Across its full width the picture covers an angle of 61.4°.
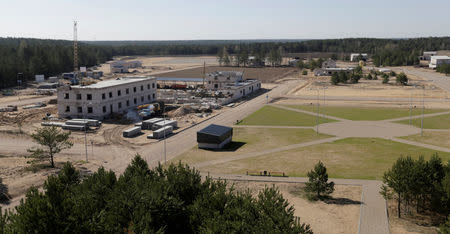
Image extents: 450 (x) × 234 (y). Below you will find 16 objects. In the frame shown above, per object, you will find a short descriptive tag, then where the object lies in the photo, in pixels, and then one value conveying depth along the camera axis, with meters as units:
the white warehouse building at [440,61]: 193.50
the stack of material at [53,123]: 75.69
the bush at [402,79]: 136.50
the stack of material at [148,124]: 73.31
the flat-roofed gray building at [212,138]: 59.45
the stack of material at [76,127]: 72.12
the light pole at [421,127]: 65.83
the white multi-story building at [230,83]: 116.38
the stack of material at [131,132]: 67.31
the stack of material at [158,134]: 65.62
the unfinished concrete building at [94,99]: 82.19
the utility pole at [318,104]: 71.62
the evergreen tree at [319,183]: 39.56
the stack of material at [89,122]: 73.94
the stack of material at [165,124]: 71.38
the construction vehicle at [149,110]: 82.81
